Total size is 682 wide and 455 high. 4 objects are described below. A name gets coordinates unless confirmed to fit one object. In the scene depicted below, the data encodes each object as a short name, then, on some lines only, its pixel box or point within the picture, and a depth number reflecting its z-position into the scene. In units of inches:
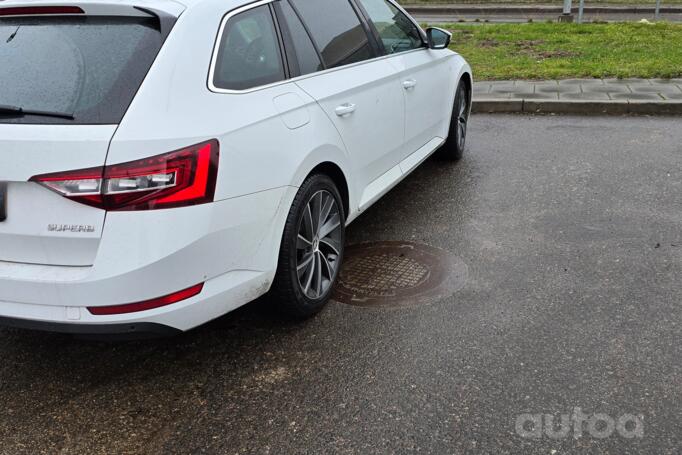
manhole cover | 161.5
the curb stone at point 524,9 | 908.6
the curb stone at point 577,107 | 322.3
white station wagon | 109.8
